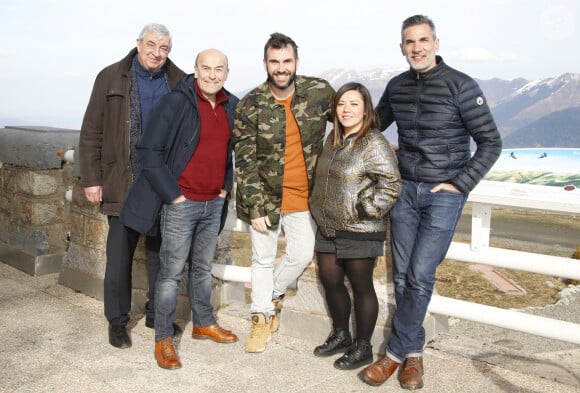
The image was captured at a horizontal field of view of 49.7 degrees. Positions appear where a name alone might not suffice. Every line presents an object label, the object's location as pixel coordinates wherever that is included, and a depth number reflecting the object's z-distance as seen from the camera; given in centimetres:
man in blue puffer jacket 314
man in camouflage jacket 349
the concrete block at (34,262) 560
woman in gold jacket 328
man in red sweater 347
